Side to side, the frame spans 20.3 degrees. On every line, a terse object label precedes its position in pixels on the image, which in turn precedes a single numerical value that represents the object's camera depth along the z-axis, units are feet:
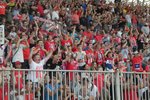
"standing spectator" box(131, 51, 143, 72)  55.26
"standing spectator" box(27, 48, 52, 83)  41.22
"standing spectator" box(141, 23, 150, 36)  76.67
